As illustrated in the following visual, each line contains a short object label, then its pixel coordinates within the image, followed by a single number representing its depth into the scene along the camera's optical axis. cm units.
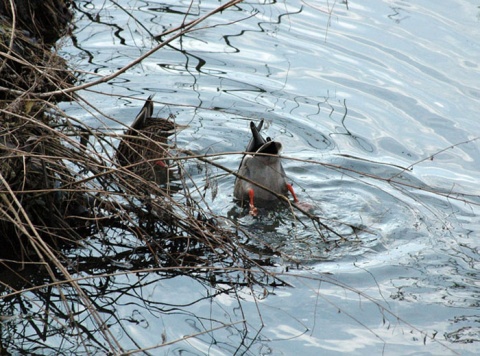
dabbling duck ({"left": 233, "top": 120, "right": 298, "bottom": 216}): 1355
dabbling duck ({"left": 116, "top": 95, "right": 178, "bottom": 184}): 1302
